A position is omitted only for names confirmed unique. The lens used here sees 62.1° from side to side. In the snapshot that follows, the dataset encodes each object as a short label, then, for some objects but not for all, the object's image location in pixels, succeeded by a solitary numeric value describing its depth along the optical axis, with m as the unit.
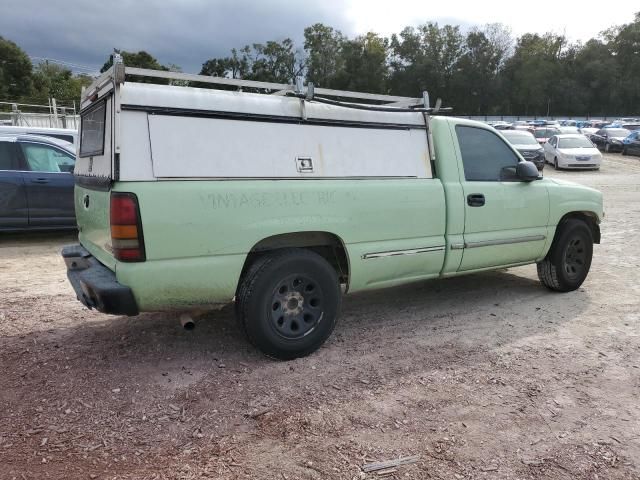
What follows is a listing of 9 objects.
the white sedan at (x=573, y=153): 21.53
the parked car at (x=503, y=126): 35.50
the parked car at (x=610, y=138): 29.58
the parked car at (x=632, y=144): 27.34
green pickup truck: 3.38
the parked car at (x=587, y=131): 36.29
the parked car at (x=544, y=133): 28.04
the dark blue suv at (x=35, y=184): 7.98
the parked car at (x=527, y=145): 19.77
